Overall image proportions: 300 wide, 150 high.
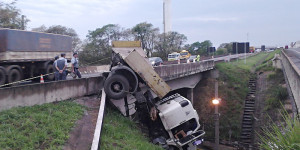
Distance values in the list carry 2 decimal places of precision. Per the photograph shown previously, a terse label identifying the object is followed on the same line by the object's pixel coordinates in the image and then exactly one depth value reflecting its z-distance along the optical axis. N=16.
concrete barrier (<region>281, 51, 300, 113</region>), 11.26
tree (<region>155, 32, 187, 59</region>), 60.47
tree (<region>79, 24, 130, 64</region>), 51.50
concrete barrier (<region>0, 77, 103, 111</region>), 8.58
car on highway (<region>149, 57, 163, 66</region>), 30.91
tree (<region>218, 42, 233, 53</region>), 85.84
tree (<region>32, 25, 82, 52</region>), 51.66
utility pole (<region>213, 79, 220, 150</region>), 19.23
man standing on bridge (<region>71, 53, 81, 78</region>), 13.41
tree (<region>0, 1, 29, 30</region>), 35.31
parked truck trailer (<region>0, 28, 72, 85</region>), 14.45
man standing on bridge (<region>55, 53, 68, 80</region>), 12.67
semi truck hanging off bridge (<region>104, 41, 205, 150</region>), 11.43
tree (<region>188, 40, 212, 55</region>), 74.38
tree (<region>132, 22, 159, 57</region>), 60.00
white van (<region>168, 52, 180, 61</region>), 43.27
